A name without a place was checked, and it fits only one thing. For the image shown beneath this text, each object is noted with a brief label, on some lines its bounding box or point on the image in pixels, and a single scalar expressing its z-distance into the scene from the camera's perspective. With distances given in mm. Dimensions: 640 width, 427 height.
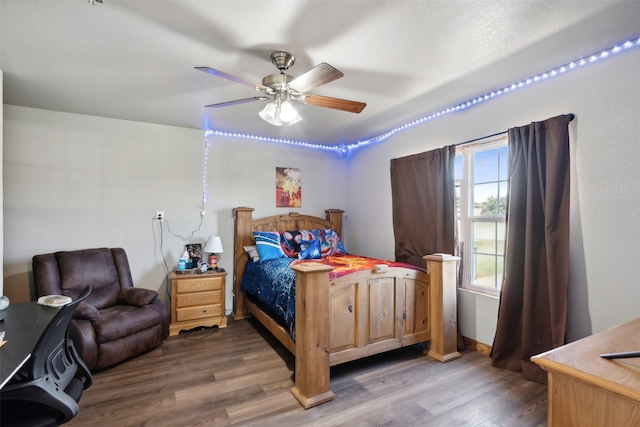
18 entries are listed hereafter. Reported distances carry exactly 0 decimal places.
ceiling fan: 1858
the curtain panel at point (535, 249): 2193
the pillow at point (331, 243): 3904
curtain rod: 2637
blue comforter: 2455
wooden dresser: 822
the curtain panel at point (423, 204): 3027
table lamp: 3527
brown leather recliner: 2438
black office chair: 1127
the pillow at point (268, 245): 3582
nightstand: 3260
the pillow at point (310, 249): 3622
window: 2768
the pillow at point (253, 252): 3657
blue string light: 2031
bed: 2074
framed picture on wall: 4258
